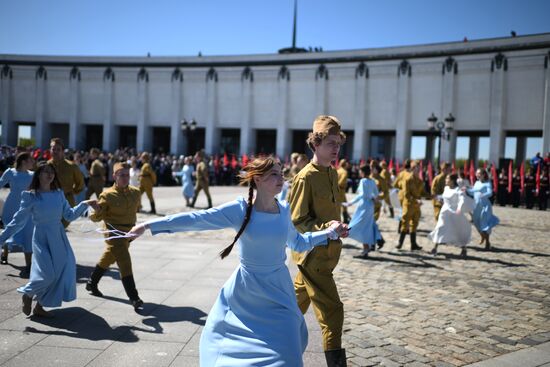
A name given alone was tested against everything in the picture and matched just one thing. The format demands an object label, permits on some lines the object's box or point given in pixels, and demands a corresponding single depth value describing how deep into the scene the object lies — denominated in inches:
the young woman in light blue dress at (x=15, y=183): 311.6
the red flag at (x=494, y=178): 974.4
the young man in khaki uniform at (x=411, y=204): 420.2
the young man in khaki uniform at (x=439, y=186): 490.6
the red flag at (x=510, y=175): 948.0
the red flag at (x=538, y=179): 894.9
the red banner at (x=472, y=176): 988.3
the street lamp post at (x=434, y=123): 979.2
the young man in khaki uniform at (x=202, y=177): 690.2
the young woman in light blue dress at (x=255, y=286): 117.5
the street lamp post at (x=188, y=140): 1694.5
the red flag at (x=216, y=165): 1309.8
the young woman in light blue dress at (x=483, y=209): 457.4
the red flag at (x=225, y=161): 1308.1
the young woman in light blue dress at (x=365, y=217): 373.1
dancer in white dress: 392.8
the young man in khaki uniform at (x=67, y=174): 331.0
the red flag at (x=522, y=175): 931.3
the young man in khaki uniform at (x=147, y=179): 606.2
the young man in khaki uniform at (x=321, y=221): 157.6
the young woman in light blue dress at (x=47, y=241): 206.8
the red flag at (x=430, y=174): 1027.7
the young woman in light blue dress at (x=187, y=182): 708.0
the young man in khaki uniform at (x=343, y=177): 436.0
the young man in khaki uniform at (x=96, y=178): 541.3
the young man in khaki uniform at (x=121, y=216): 228.1
